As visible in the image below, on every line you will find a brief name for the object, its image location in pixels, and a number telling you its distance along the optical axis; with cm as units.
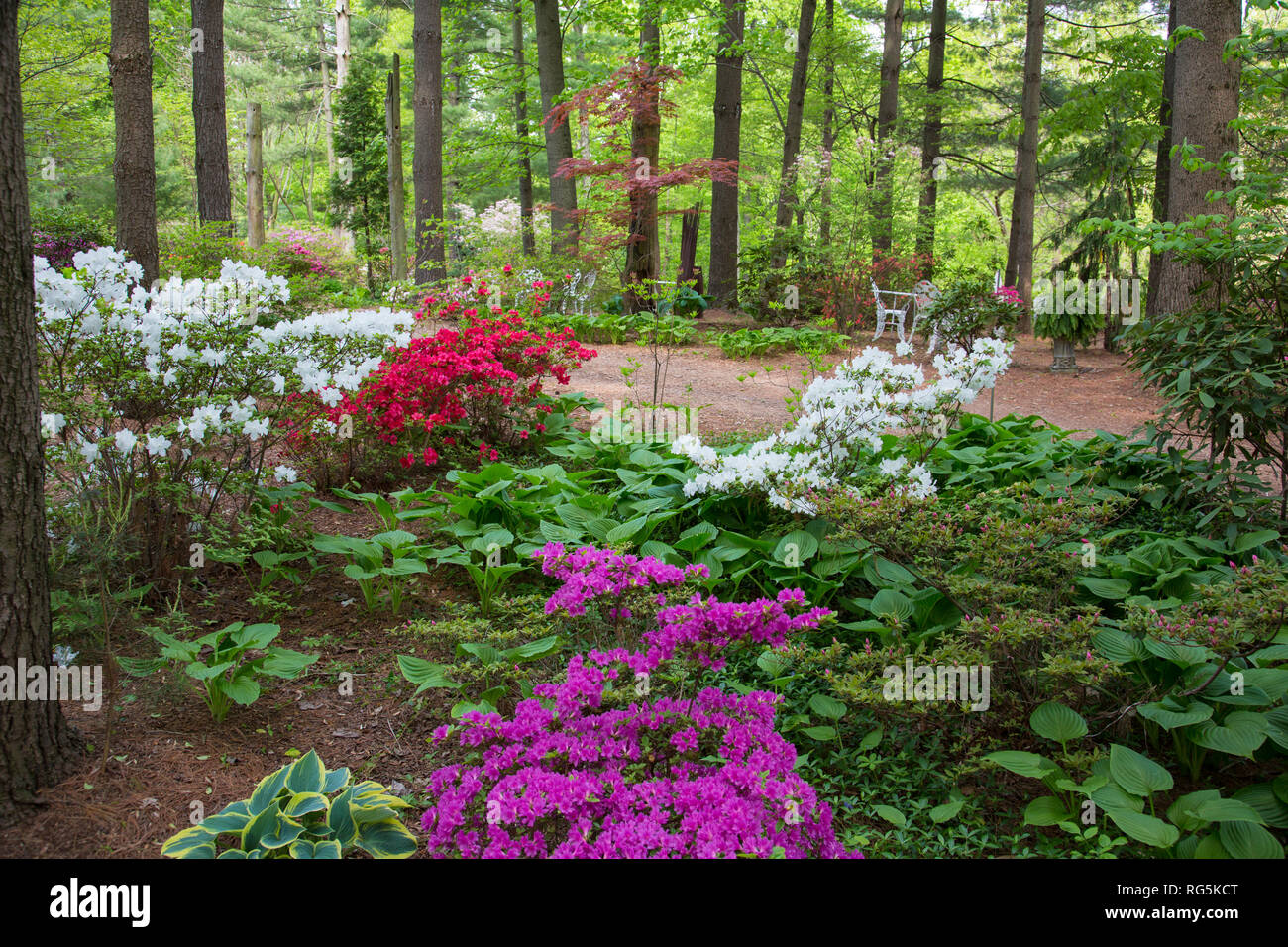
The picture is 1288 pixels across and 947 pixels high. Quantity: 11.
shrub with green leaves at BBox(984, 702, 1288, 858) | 197
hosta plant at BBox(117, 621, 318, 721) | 250
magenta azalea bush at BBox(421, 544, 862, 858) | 182
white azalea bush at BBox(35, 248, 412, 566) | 311
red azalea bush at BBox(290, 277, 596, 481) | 461
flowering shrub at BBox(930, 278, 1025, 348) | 711
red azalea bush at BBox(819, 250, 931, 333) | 1062
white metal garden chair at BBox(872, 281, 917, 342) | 1032
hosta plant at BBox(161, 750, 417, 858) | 193
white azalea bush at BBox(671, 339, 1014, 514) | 360
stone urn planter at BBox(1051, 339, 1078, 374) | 944
